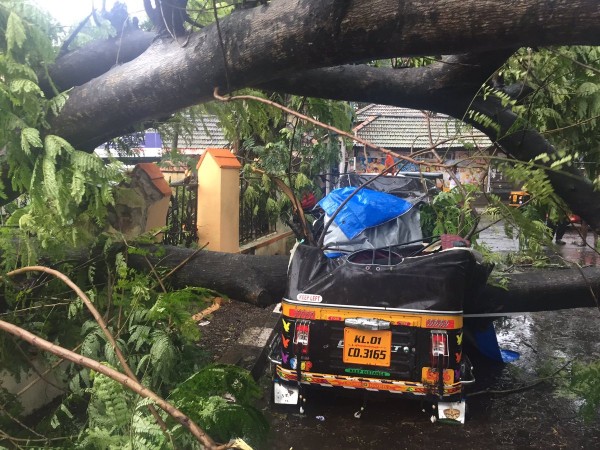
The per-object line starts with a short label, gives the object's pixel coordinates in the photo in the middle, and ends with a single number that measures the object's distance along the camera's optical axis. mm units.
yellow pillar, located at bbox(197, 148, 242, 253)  7684
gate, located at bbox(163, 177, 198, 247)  7376
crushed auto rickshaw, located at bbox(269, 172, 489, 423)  3967
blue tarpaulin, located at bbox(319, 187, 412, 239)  5082
